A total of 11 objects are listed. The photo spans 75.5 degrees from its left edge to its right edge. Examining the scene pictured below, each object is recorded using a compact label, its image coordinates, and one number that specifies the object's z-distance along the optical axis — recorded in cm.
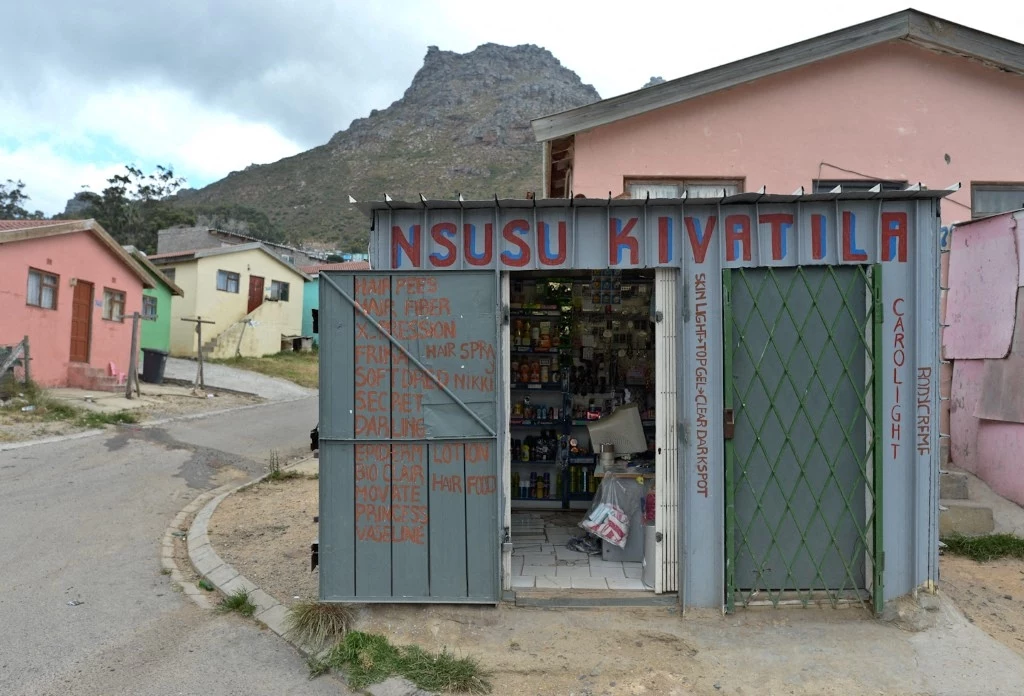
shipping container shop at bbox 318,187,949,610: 491
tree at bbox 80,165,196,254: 4369
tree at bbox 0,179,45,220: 4662
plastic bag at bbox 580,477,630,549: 605
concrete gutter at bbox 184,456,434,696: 410
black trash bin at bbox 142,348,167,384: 2061
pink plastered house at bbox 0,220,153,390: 1628
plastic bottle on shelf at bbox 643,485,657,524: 563
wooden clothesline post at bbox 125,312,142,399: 1680
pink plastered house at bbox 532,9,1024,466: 881
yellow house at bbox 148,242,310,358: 2733
